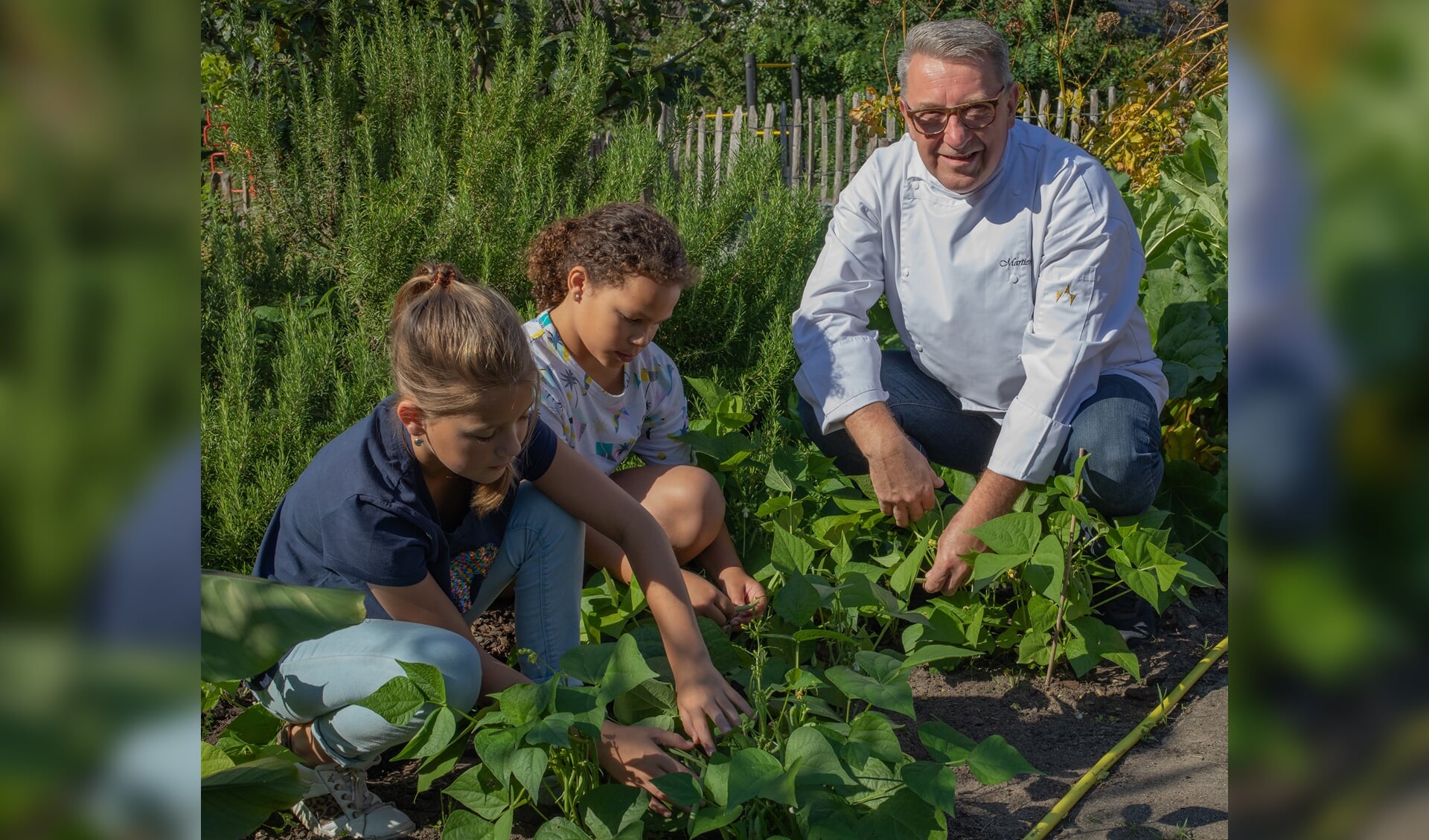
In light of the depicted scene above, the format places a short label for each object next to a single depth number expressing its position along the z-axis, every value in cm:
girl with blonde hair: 172
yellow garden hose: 180
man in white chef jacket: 247
